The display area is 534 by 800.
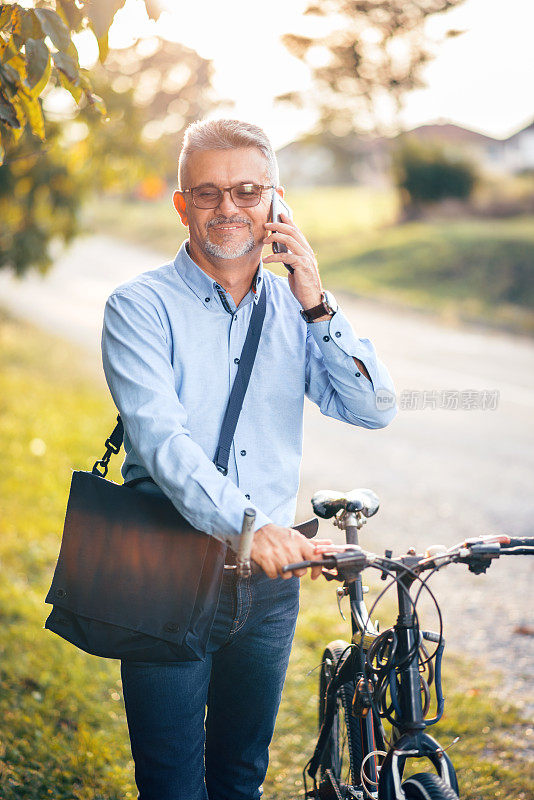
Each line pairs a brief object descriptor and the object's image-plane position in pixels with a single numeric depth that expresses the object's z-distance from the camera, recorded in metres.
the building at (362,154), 28.23
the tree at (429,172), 24.38
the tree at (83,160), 8.93
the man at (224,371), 2.45
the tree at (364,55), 20.88
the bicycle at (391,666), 2.14
